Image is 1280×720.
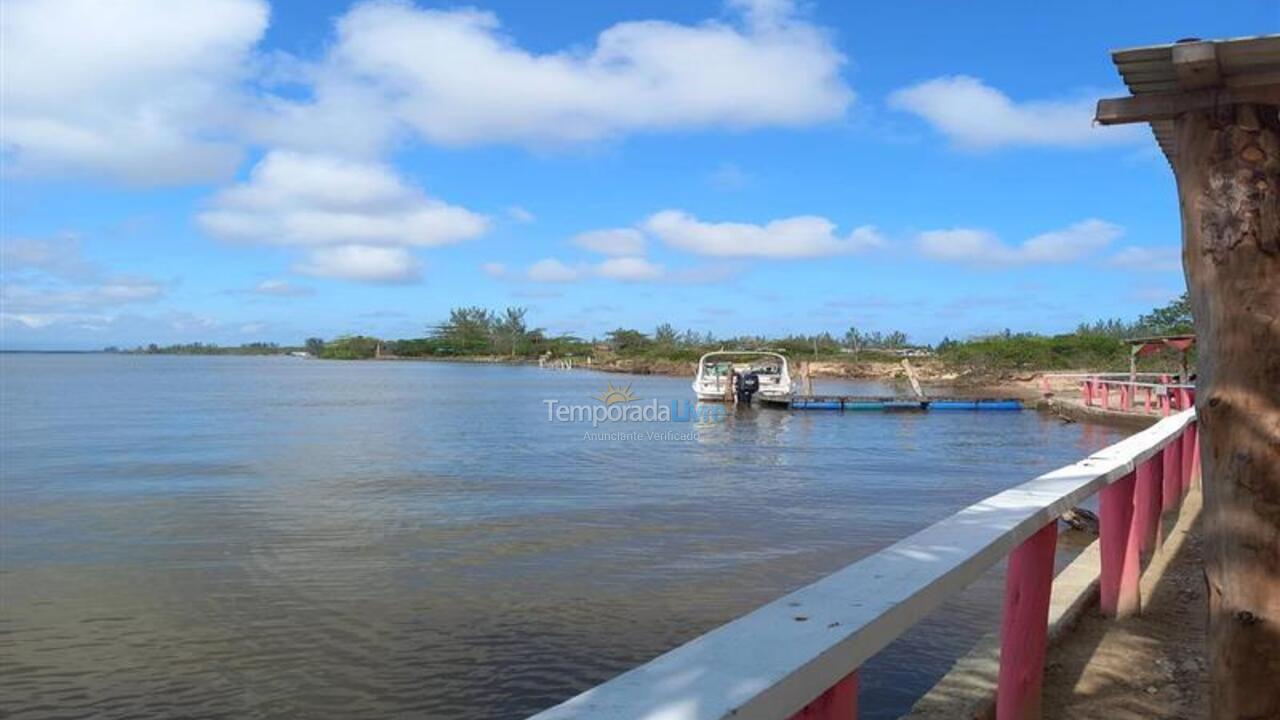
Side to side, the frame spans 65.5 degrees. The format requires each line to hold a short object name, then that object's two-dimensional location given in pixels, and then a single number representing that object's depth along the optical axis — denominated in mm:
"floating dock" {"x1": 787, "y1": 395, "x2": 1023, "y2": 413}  40250
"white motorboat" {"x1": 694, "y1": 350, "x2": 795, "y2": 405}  41125
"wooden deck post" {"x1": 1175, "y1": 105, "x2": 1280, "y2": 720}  2545
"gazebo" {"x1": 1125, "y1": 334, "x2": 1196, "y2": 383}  28250
